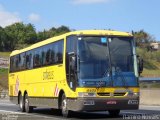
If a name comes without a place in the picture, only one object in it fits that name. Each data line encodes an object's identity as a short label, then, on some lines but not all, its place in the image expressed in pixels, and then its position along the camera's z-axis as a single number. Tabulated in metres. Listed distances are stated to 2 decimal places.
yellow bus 19.77
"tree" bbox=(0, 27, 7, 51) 159.23
